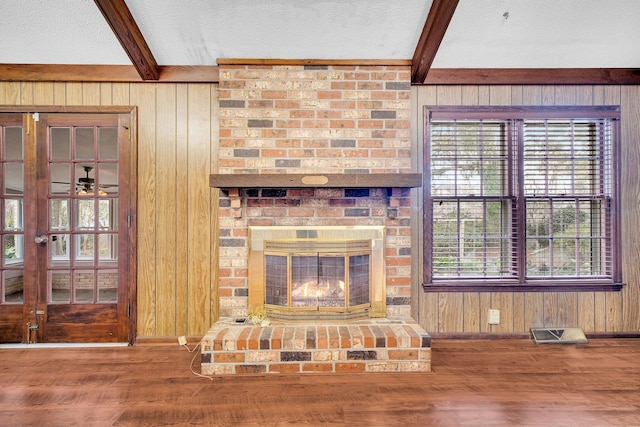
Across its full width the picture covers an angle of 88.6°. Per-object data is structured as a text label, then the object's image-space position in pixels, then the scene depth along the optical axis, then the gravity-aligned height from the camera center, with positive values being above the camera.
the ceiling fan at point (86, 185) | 2.82 +0.26
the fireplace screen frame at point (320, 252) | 2.57 -0.29
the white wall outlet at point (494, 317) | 2.90 -0.90
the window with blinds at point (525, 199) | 2.92 +0.14
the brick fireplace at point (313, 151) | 2.67 +0.53
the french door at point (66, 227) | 2.80 -0.10
